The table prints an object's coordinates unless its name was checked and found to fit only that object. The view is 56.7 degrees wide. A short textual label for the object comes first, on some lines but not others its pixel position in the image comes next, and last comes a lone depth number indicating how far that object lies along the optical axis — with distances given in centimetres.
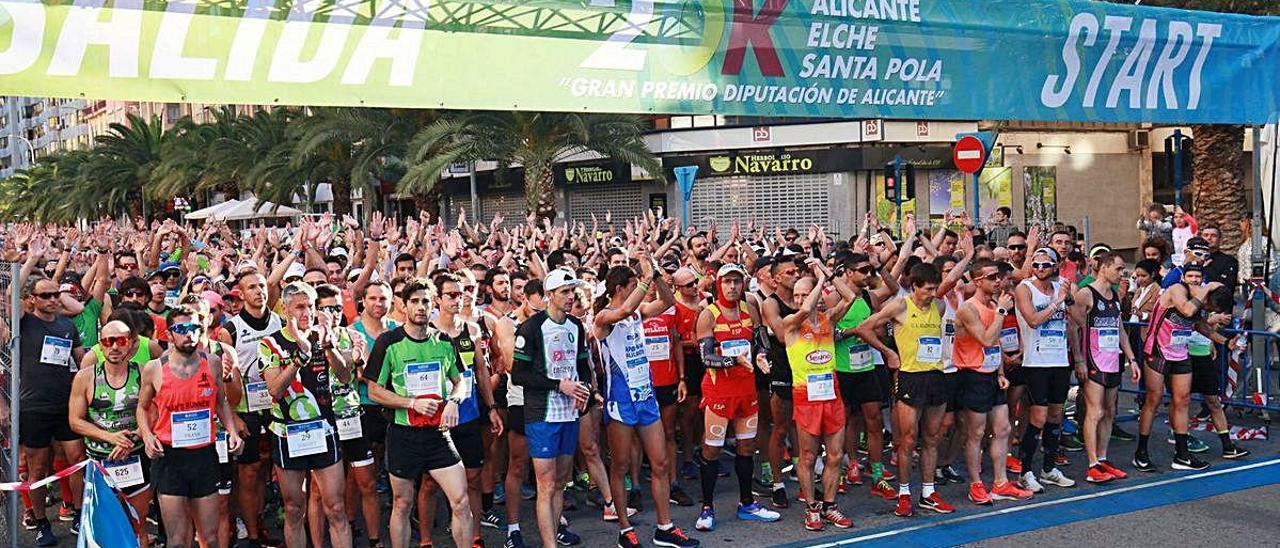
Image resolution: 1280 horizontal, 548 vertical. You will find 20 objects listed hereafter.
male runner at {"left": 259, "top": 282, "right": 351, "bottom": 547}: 639
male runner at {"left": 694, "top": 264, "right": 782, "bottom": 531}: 779
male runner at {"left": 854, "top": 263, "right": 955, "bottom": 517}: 799
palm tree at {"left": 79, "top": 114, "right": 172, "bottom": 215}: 4569
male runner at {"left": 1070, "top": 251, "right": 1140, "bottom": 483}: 881
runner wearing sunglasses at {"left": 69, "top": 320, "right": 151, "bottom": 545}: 657
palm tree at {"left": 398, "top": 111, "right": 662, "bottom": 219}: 2462
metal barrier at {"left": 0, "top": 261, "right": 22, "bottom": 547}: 609
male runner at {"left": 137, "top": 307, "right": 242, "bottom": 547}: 621
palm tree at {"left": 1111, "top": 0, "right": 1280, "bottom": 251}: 1992
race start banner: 595
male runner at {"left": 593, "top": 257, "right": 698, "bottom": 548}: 725
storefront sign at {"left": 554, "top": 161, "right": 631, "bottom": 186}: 3762
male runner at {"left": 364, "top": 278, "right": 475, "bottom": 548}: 647
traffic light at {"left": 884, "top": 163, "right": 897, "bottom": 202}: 2053
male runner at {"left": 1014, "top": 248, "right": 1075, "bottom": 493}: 860
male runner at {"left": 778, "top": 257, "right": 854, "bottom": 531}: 763
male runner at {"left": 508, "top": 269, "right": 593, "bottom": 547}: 689
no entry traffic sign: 1560
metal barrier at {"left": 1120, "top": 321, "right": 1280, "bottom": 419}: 1063
